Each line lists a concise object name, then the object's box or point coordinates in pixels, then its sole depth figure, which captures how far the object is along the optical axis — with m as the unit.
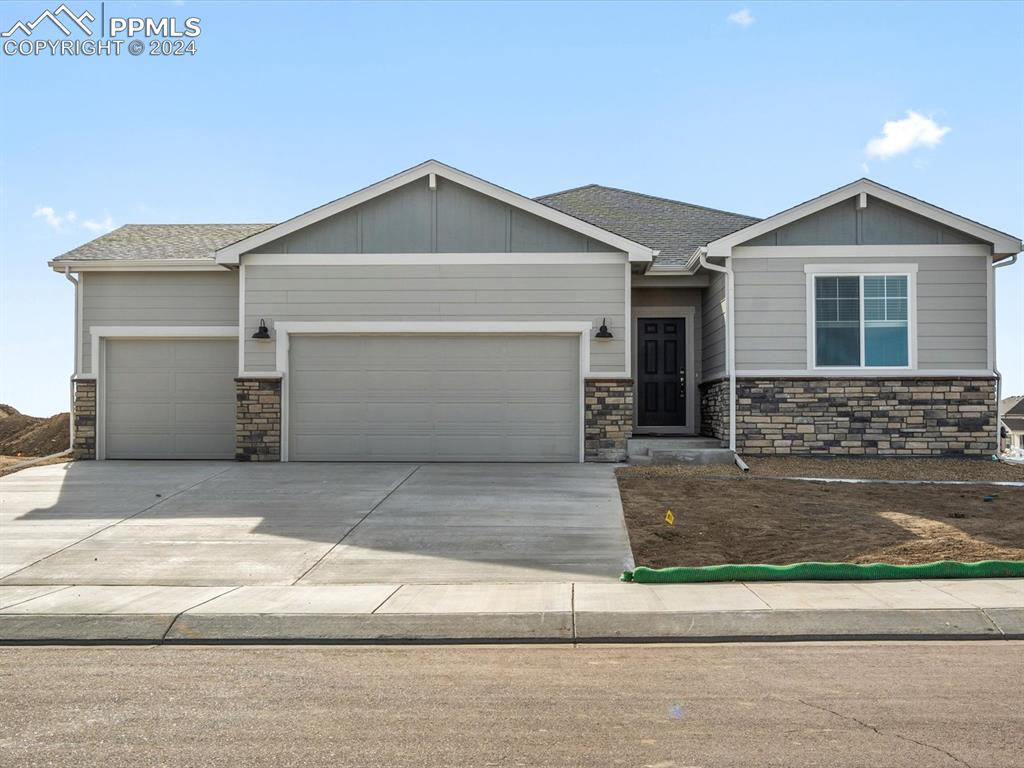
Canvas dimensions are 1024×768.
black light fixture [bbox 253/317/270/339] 15.66
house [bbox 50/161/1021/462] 15.38
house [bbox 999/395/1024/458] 35.75
